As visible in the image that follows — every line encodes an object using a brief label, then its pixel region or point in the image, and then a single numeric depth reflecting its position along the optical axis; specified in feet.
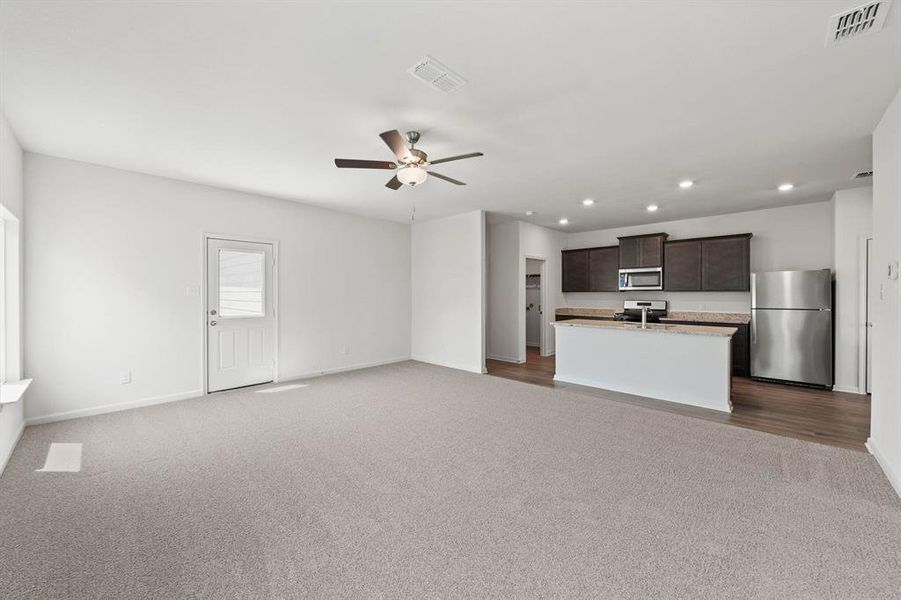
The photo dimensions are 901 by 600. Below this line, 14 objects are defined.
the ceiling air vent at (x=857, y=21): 5.74
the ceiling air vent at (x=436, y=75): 7.11
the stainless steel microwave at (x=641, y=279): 21.90
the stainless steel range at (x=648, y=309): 22.39
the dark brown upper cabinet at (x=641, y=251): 21.88
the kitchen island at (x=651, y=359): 13.67
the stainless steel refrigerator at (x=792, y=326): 16.03
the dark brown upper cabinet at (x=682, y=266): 20.69
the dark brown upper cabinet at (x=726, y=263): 19.26
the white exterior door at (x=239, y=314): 15.49
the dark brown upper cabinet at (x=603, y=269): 23.88
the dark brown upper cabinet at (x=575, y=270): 25.17
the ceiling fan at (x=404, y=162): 9.06
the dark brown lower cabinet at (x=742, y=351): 18.49
